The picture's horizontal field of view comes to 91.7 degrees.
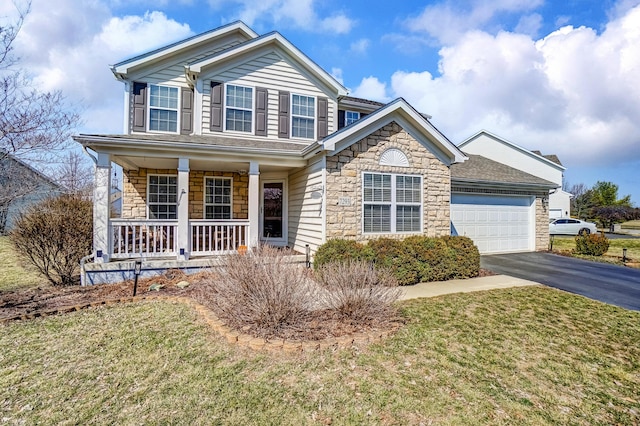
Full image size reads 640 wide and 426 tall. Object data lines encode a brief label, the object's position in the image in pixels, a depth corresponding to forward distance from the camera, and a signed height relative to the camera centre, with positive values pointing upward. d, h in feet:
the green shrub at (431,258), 27.22 -3.34
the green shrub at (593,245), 43.09 -3.32
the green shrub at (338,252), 25.35 -2.68
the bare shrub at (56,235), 24.26 -1.42
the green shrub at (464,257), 28.50 -3.47
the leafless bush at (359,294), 16.02 -3.96
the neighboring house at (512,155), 72.43 +15.75
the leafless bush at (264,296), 14.84 -3.91
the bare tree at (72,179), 25.84 +3.43
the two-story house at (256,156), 27.32 +5.90
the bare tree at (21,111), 20.24 +7.34
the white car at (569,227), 74.38 -1.45
